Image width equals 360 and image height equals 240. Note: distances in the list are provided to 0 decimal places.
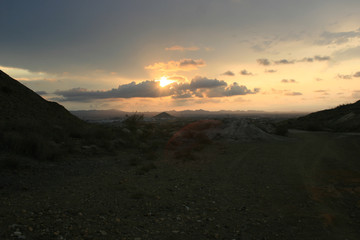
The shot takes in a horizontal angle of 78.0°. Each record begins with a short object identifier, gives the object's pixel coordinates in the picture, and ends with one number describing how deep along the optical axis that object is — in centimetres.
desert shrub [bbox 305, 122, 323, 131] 2838
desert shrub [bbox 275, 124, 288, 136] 2220
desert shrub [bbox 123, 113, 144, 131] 2176
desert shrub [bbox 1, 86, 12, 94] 1460
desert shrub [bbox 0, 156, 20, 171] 770
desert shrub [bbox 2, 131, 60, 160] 919
